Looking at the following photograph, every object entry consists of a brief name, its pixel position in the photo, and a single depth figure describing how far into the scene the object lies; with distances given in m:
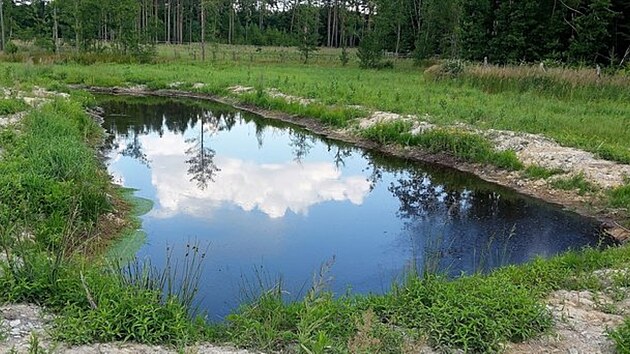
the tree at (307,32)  40.78
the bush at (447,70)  23.59
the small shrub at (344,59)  38.27
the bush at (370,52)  36.03
